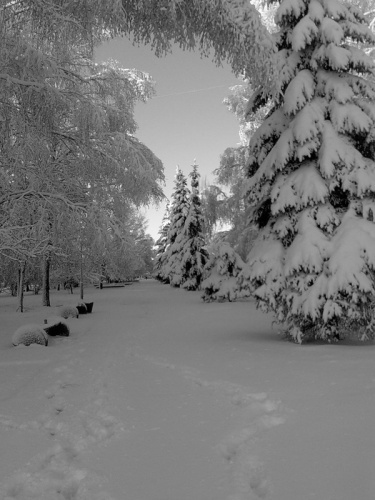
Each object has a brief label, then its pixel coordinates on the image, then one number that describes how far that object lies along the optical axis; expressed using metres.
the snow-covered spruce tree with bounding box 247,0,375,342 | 8.06
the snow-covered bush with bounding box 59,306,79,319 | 15.72
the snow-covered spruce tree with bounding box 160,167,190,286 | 39.59
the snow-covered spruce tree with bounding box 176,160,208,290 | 34.91
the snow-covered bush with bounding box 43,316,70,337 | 11.10
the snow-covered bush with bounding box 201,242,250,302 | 21.64
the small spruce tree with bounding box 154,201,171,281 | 56.72
